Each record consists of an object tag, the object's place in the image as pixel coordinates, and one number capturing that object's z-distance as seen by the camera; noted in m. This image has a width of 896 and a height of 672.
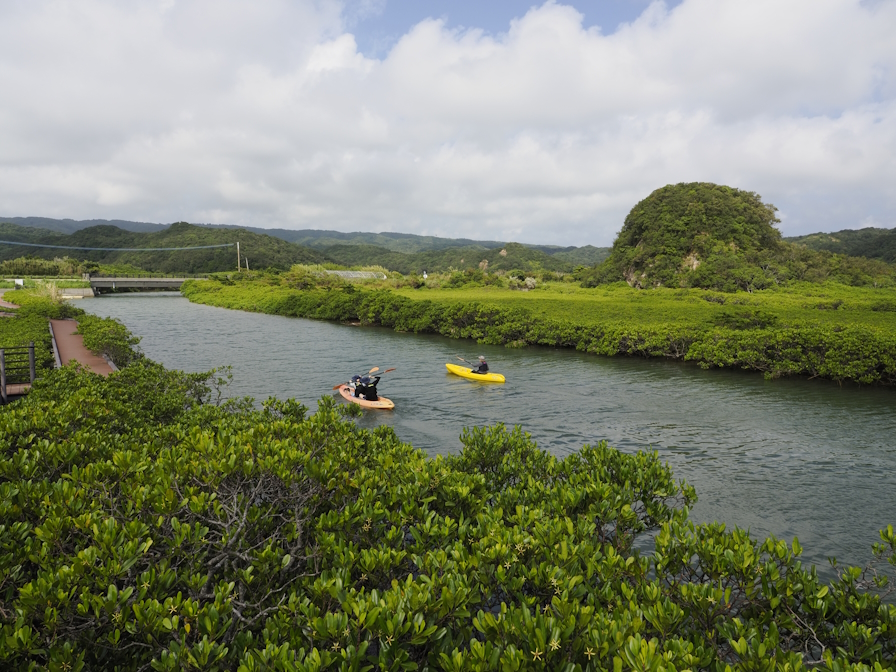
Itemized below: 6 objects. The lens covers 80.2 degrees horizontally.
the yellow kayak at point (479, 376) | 19.67
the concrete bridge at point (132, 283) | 68.94
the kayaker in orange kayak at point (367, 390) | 15.98
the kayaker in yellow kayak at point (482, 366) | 19.89
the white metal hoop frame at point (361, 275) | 80.81
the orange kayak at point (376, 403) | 15.69
